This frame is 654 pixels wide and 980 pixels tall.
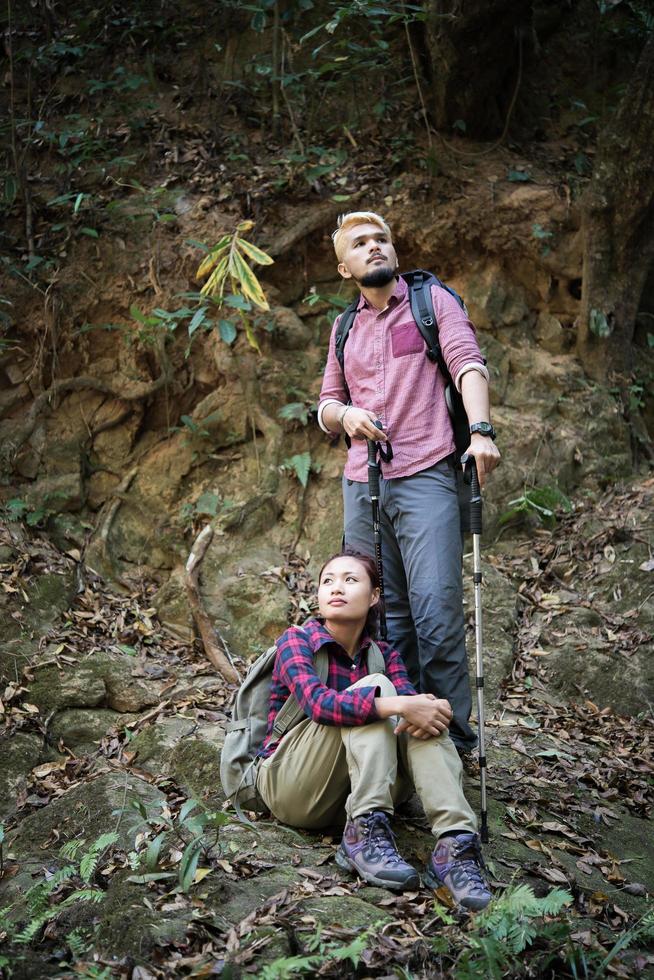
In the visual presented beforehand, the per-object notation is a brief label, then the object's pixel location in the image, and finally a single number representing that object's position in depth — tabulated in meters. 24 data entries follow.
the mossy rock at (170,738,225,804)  4.47
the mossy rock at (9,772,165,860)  3.98
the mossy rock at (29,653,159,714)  5.66
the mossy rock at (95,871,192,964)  2.76
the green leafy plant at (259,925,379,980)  2.52
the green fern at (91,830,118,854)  3.44
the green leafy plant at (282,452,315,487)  7.57
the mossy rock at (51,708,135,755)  5.50
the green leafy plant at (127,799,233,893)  3.13
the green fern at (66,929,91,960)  2.80
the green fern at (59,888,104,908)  3.12
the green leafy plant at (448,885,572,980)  2.68
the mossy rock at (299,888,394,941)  2.95
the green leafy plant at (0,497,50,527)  7.20
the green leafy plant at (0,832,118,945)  2.96
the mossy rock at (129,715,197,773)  4.95
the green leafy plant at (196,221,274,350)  6.58
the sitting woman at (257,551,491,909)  3.27
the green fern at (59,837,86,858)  3.55
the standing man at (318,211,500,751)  4.08
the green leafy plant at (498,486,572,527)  7.73
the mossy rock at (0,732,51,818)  4.96
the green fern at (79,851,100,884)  3.28
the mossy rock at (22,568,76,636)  6.30
